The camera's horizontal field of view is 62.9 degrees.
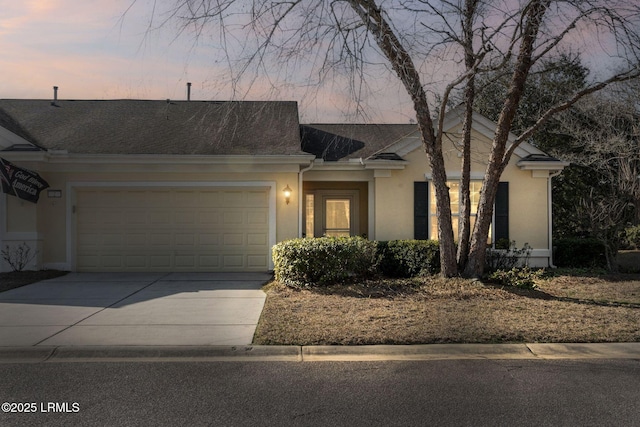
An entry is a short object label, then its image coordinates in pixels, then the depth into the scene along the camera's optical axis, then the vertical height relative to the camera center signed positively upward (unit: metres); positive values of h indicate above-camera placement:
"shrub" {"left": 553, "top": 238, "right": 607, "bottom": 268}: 14.46 -1.03
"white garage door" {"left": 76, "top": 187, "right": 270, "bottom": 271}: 13.45 -0.27
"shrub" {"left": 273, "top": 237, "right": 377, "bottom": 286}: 10.51 -0.88
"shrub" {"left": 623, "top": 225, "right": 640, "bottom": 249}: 14.46 -0.52
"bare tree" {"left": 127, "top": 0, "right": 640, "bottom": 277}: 9.27 +2.58
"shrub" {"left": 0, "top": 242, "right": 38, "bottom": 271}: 12.70 -0.92
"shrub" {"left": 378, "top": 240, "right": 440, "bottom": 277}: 11.90 -0.94
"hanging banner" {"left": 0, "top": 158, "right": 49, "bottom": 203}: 12.09 +0.86
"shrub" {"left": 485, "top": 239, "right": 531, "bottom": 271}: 12.35 -0.97
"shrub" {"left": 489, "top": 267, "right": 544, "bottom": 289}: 10.27 -1.25
